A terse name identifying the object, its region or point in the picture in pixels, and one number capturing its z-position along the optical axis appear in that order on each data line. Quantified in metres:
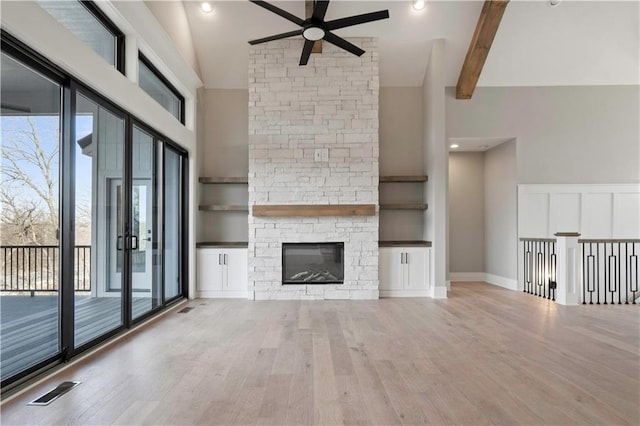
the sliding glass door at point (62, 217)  2.37
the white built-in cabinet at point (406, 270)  5.66
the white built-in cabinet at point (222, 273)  5.61
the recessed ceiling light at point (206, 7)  5.14
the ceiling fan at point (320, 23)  3.70
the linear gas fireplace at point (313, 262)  5.62
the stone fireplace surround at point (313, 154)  5.55
